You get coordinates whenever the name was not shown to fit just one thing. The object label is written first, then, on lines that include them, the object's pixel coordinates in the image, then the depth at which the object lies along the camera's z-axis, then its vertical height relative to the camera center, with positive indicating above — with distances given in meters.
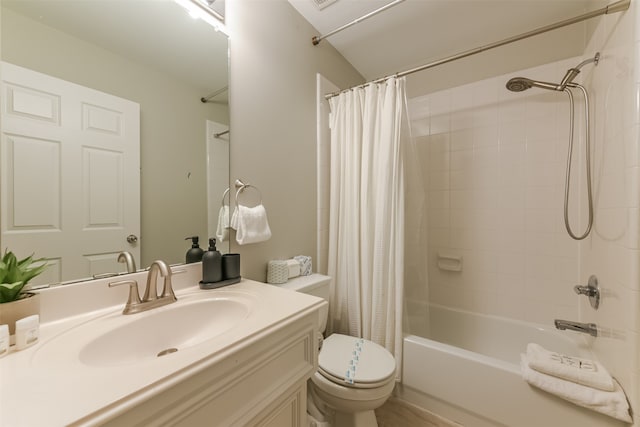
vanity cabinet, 0.43 -0.41
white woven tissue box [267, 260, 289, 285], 1.27 -0.32
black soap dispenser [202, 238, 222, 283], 0.98 -0.22
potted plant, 0.56 -0.19
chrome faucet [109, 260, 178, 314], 0.77 -0.27
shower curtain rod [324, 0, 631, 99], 0.99 +0.85
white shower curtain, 1.42 -0.01
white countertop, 0.37 -0.31
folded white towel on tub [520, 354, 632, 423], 0.91 -0.74
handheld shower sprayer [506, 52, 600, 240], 1.31 +0.68
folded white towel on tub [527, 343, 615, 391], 0.97 -0.68
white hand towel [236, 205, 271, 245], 1.12 -0.06
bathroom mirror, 0.68 +0.42
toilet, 1.03 -0.73
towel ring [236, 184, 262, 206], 1.17 +0.11
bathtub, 1.07 -0.88
